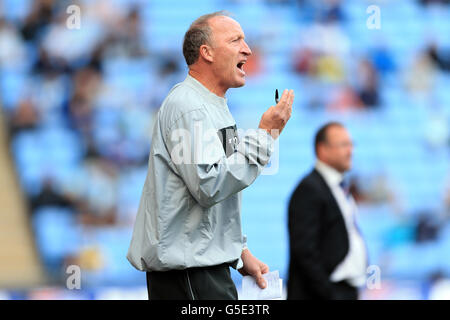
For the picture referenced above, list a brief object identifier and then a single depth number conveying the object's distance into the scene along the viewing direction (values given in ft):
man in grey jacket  18.19
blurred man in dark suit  26.27
